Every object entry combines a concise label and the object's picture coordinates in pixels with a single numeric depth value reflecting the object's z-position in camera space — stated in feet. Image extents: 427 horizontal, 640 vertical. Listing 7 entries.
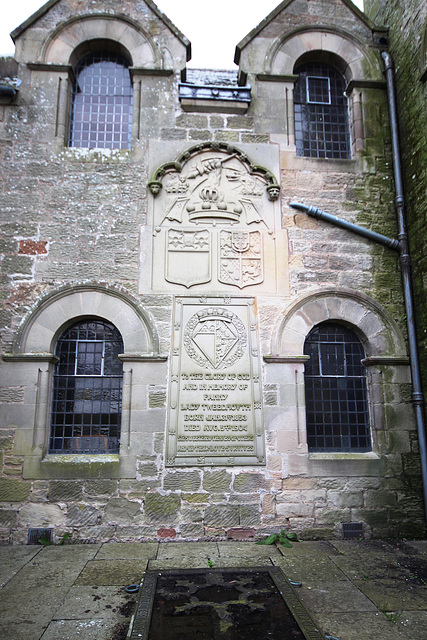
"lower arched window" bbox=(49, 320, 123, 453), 19.75
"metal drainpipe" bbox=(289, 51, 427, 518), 20.03
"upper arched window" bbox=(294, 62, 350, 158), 23.91
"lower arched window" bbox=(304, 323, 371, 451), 20.54
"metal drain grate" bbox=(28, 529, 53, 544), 18.37
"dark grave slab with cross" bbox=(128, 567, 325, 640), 10.78
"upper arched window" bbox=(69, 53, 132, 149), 23.11
